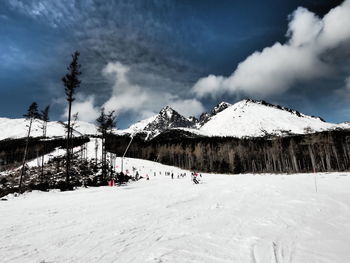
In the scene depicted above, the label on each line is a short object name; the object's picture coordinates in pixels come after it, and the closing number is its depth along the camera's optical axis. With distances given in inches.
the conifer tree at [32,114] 1104.8
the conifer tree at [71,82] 852.6
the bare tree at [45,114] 1208.8
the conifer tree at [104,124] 1390.3
